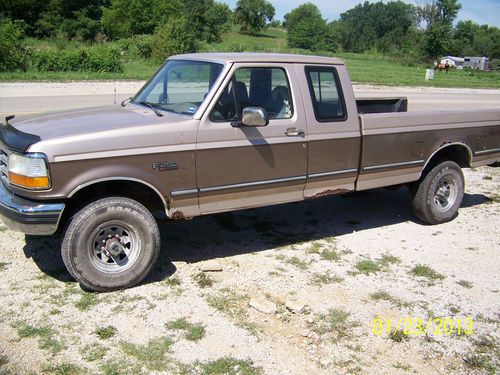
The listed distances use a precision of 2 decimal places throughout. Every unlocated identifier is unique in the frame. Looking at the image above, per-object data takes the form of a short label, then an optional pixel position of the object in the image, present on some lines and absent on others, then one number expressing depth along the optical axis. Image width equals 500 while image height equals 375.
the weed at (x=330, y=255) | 5.55
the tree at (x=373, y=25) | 103.94
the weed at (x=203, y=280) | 4.79
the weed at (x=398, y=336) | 4.04
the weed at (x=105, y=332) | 3.88
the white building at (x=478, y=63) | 78.88
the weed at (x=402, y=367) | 3.67
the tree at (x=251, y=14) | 114.50
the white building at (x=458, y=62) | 69.64
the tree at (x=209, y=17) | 73.56
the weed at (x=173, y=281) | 4.78
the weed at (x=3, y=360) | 3.49
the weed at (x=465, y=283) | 5.03
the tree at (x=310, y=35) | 80.00
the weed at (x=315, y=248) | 5.74
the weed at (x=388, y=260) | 5.50
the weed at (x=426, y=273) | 5.20
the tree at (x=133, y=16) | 63.03
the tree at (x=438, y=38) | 55.03
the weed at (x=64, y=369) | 3.44
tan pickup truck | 4.28
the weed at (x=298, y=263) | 5.29
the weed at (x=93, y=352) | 3.61
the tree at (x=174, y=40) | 30.06
